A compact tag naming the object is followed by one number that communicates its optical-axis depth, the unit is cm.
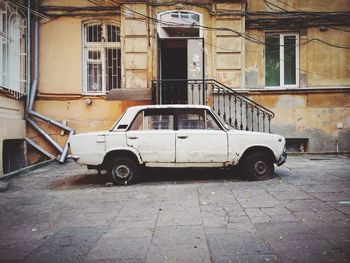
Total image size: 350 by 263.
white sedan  675
